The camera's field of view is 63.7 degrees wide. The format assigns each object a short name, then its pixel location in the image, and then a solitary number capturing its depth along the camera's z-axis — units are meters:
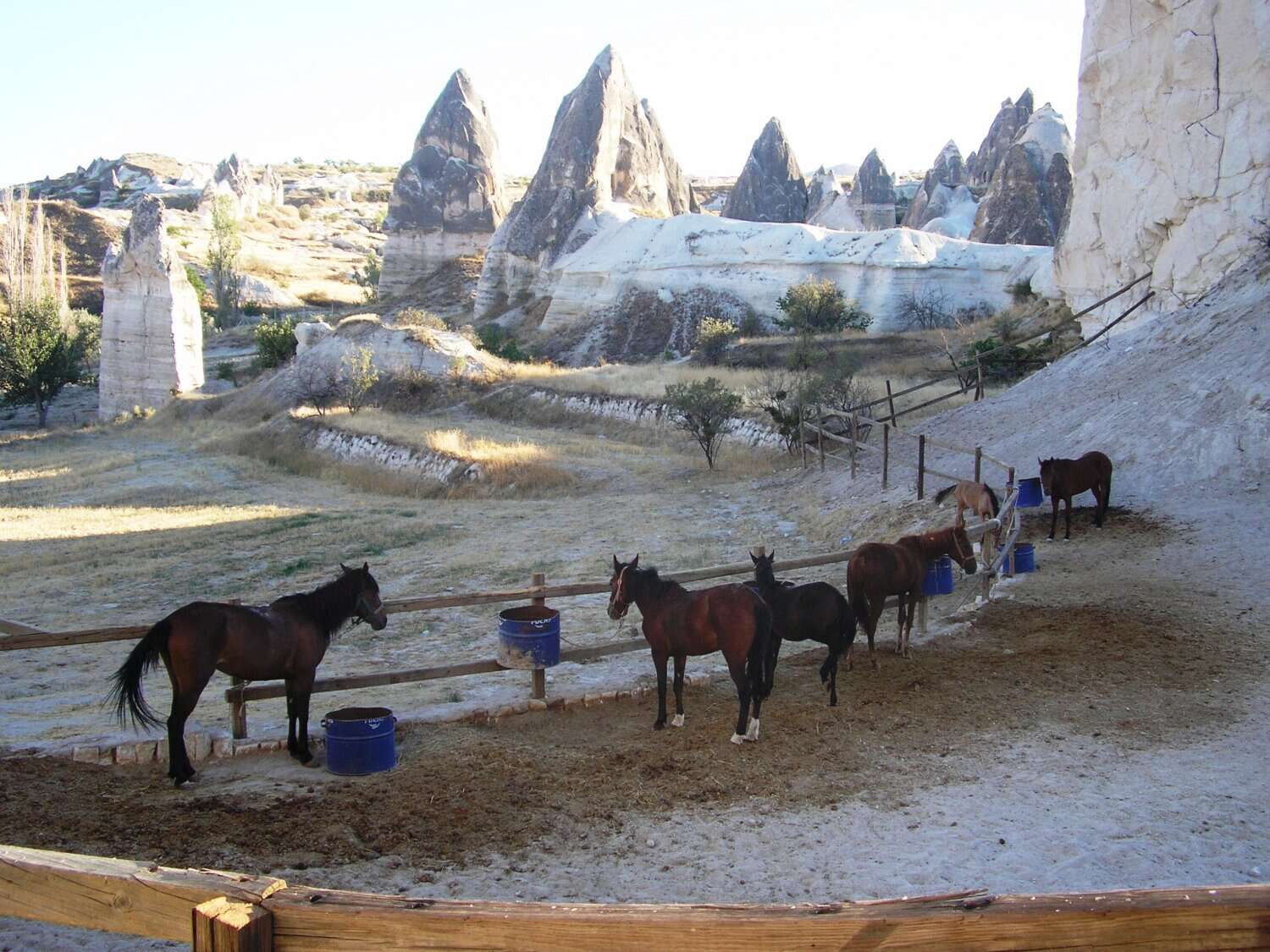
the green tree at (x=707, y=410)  24.27
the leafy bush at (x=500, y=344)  45.84
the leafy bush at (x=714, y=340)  38.28
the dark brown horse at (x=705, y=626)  6.82
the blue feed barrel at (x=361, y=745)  6.39
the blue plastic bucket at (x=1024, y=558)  10.95
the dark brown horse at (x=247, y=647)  6.28
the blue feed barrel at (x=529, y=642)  7.59
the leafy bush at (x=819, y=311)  39.78
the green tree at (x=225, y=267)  69.12
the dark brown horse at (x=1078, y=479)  12.61
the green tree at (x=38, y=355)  45.66
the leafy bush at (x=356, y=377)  36.28
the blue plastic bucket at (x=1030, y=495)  13.72
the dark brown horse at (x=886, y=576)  8.37
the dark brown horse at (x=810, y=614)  7.47
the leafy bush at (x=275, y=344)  46.97
